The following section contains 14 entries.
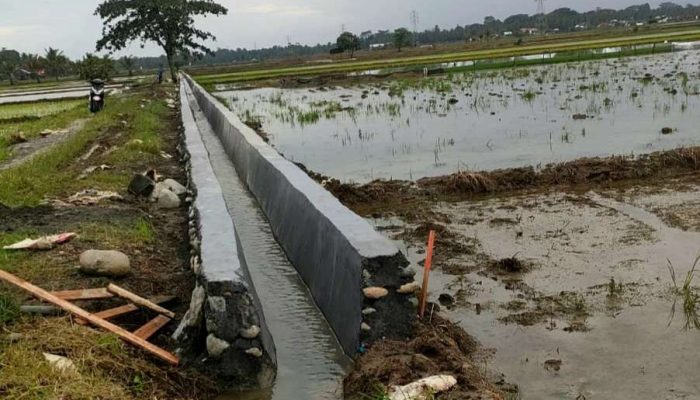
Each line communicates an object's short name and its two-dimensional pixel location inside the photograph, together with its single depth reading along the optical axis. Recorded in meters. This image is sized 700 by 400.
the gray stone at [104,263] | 5.23
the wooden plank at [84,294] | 4.65
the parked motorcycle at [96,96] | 21.55
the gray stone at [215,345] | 4.03
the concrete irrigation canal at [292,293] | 4.09
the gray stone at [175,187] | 8.98
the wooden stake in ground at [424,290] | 4.68
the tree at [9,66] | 65.44
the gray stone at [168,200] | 8.39
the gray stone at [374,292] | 4.32
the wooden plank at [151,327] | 4.39
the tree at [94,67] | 49.00
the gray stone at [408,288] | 4.39
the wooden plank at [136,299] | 4.67
